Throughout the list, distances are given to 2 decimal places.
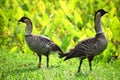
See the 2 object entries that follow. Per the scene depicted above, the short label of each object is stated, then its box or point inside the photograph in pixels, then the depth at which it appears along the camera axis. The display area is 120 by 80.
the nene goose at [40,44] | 18.42
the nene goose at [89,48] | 17.42
